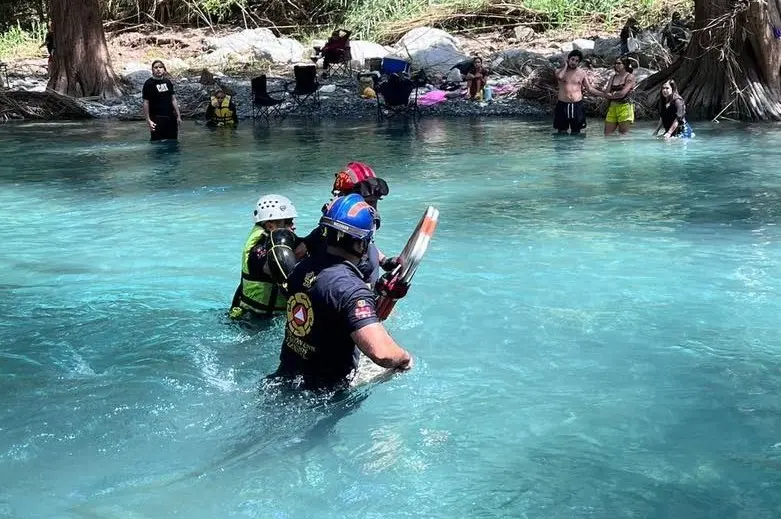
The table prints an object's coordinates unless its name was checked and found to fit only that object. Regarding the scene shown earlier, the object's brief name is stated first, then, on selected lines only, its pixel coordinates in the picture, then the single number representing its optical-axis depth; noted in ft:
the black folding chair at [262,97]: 67.82
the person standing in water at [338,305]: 13.70
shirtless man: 52.85
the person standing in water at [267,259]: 18.11
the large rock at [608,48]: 74.90
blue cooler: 73.41
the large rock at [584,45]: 78.59
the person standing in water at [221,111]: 63.10
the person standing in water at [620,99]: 51.30
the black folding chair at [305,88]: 69.46
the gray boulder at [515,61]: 74.84
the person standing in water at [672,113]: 49.93
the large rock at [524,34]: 87.40
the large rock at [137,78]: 81.76
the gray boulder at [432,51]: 80.02
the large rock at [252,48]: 88.99
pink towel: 72.02
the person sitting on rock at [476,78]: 69.94
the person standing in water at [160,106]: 48.73
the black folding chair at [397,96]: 68.33
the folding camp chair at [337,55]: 78.79
